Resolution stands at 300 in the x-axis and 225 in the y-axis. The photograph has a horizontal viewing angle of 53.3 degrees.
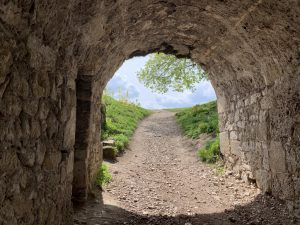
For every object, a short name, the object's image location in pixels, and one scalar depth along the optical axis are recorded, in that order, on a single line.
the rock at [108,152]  8.23
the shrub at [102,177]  5.97
